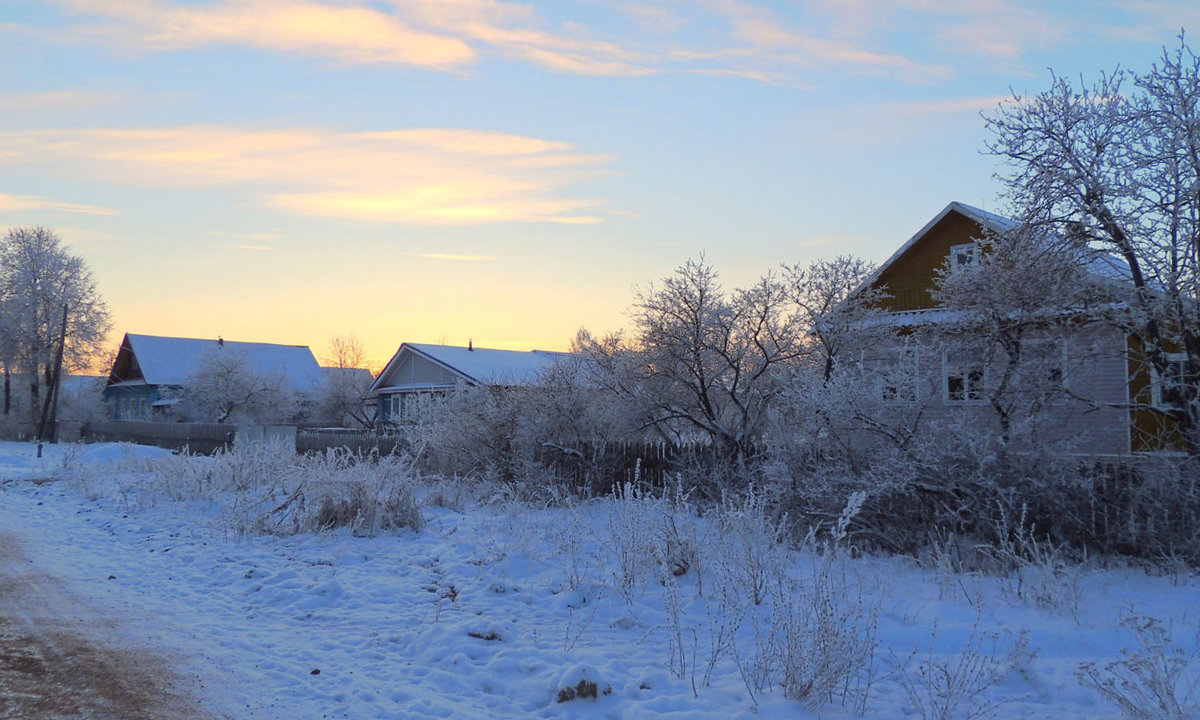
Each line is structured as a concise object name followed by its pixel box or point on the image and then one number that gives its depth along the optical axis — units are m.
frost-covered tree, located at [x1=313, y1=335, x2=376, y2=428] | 49.44
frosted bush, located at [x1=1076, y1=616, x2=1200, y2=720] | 4.54
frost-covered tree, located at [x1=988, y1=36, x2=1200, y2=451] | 10.51
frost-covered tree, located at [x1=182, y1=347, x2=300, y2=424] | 44.38
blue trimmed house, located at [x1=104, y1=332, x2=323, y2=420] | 49.06
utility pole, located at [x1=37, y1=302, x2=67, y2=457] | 38.16
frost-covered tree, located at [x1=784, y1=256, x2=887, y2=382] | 16.33
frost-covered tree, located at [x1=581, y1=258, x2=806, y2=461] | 15.33
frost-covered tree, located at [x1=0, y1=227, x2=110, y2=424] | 42.47
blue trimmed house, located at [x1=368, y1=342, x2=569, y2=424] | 36.56
